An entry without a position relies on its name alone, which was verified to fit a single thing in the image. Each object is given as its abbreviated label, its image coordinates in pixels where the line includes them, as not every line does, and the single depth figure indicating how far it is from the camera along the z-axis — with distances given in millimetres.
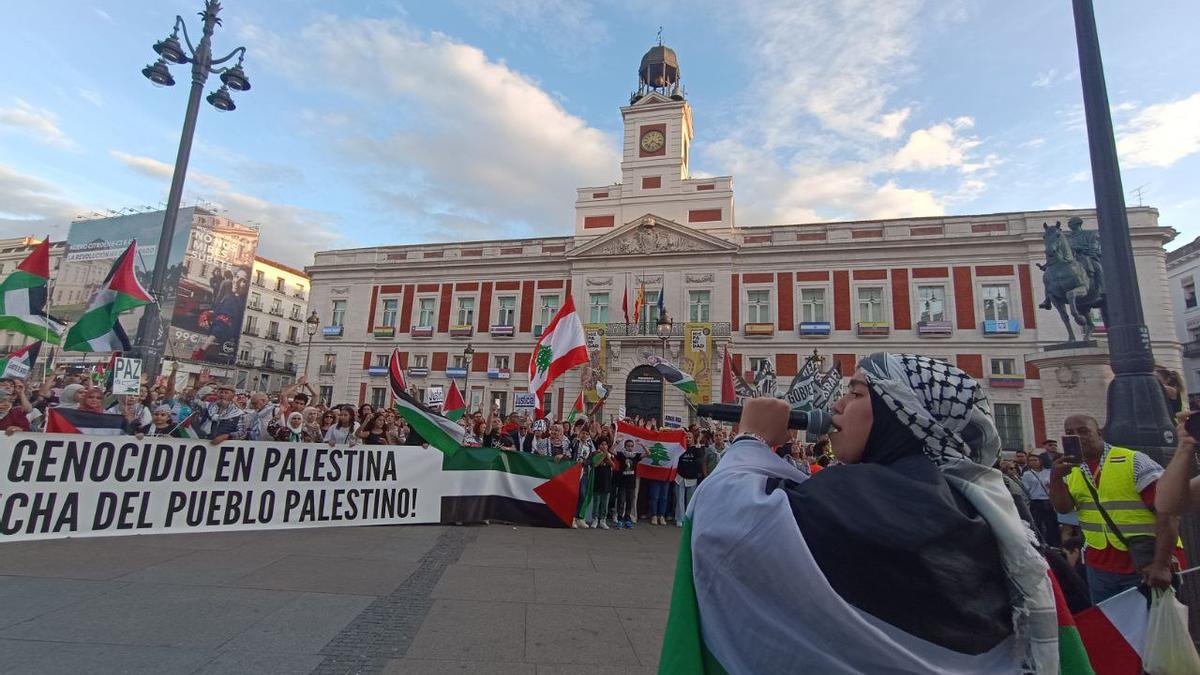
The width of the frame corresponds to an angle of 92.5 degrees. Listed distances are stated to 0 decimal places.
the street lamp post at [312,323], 27191
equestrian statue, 14268
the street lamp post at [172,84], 9422
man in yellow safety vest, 3346
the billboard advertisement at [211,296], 46156
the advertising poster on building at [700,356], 31734
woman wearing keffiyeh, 1143
